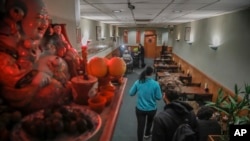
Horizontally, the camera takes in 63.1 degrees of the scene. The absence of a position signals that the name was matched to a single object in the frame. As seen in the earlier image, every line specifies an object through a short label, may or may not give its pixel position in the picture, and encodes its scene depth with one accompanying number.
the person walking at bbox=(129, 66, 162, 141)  3.01
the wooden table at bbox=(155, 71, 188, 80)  6.44
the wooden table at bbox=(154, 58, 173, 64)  9.28
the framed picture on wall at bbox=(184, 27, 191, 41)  7.37
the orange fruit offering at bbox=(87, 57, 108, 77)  0.98
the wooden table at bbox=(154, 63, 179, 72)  7.89
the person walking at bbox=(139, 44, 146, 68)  10.91
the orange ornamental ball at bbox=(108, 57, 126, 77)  1.03
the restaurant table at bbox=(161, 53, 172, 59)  11.17
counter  0.65
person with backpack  2.01
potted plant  2.23
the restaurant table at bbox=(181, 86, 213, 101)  4.54
